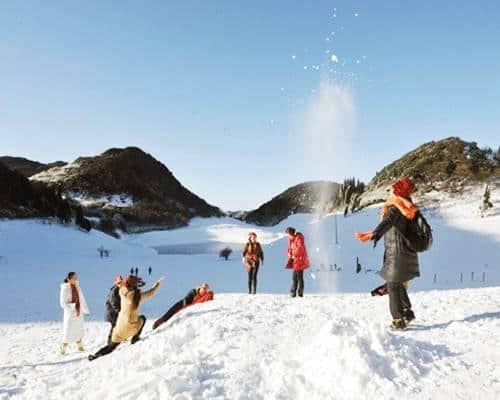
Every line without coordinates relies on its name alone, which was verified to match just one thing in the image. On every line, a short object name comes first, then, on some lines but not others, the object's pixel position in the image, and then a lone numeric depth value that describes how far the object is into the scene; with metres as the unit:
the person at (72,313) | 8.84
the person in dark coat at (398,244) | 5.34
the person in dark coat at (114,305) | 8.15
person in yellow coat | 7.27
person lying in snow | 8.38
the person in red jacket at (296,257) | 10.02
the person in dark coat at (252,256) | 11.45
